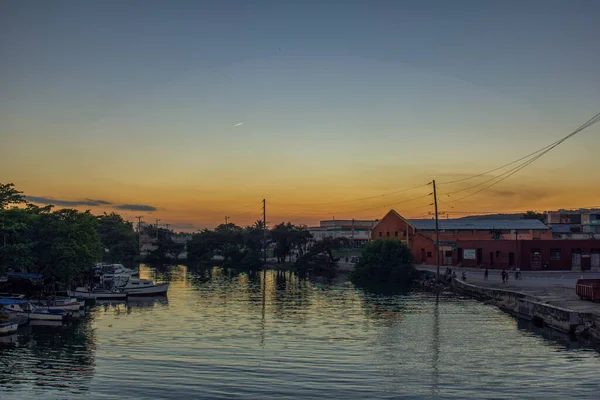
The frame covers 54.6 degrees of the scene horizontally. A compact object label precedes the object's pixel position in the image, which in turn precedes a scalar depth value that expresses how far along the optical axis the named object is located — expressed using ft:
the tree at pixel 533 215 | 600.39
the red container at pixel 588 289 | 161.89
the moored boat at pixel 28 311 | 157.58
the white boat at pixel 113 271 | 297.12
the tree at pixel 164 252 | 572.10
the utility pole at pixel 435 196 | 291.38
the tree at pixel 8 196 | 188.91
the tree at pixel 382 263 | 321.32
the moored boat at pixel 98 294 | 222.89
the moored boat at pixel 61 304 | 168.86
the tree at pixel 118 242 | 508.53
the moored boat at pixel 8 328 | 137.28
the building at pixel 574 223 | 346.54
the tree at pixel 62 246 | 204.44
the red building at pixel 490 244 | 288.30
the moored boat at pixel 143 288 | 241.14
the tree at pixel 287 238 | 485.56
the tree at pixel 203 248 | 556.51
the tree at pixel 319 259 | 417.49
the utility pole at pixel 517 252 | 289.33
